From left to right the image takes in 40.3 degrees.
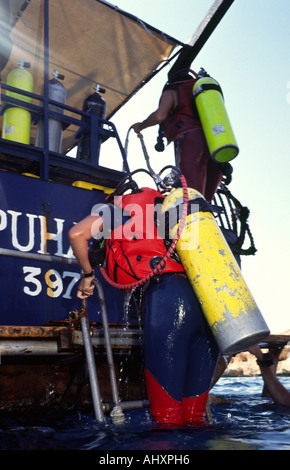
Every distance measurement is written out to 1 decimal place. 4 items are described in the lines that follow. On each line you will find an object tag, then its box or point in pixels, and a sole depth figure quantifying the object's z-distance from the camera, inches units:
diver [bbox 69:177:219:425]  95.6
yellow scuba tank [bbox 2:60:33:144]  181.2
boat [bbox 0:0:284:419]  114.3
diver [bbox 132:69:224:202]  188.7
